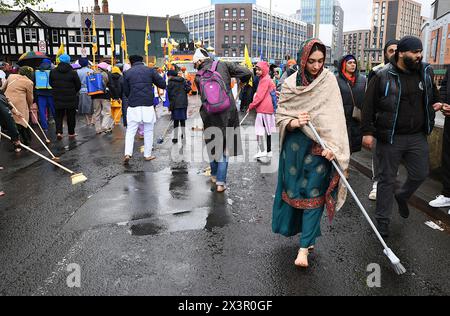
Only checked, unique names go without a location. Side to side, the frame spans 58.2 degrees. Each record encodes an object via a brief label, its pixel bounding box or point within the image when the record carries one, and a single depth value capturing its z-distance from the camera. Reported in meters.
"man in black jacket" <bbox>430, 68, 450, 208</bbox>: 4.94
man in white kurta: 7.70
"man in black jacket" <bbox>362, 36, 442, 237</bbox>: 4.14
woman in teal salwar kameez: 3.61
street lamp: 13.17
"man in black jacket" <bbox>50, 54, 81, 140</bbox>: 10.25
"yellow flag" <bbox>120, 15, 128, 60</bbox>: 21.13
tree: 17.77
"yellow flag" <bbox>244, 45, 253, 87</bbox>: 15.70
